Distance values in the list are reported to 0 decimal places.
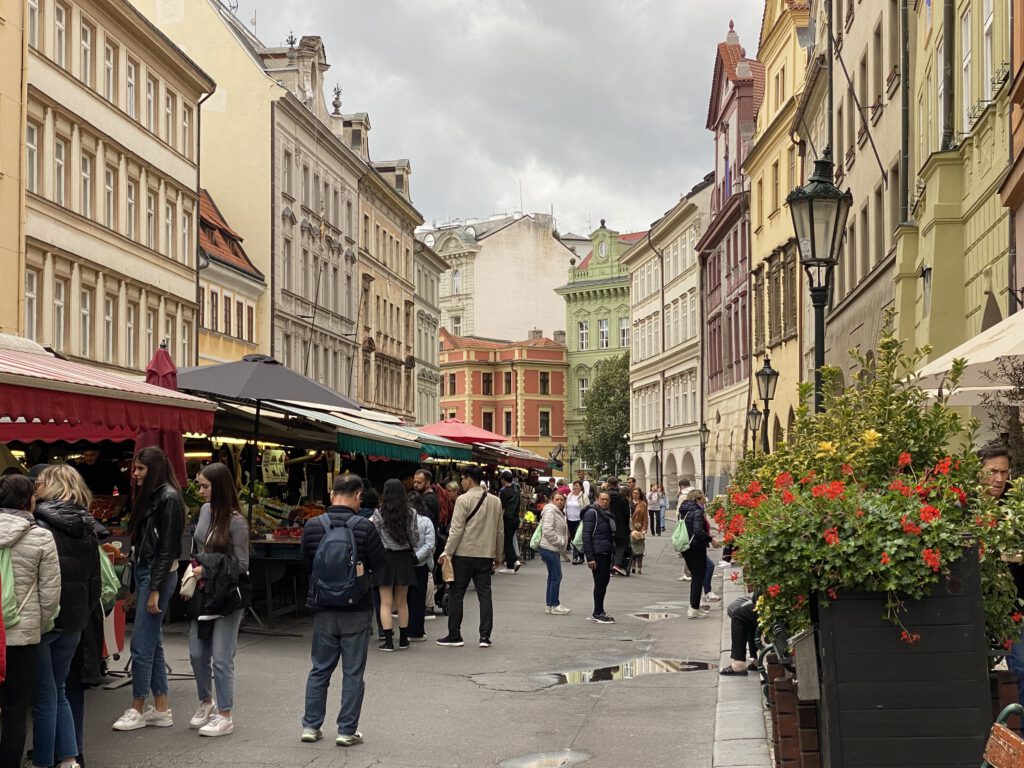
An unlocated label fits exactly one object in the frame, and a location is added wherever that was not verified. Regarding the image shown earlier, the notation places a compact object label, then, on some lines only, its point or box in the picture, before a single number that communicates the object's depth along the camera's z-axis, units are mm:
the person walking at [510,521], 28641
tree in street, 95000
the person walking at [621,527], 25516
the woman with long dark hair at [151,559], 9602
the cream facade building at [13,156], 27625
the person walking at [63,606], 7898
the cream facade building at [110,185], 30094
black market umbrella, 15758
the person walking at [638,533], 28375
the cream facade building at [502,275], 111562
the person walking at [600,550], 18156
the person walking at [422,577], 15086
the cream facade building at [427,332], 76500
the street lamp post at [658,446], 77069
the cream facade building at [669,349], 69688
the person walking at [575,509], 31000
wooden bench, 4188
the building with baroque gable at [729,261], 54038
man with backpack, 9344
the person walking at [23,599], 7430
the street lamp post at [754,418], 36625
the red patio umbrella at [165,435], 12930
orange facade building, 112000
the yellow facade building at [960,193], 16141
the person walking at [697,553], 18719
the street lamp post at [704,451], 54616
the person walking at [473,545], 15211
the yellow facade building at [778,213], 42688
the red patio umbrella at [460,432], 31156
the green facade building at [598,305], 104938
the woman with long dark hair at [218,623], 9633
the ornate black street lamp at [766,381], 28906
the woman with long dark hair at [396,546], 14438
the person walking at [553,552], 18922
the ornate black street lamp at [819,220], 12242
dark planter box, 6648
